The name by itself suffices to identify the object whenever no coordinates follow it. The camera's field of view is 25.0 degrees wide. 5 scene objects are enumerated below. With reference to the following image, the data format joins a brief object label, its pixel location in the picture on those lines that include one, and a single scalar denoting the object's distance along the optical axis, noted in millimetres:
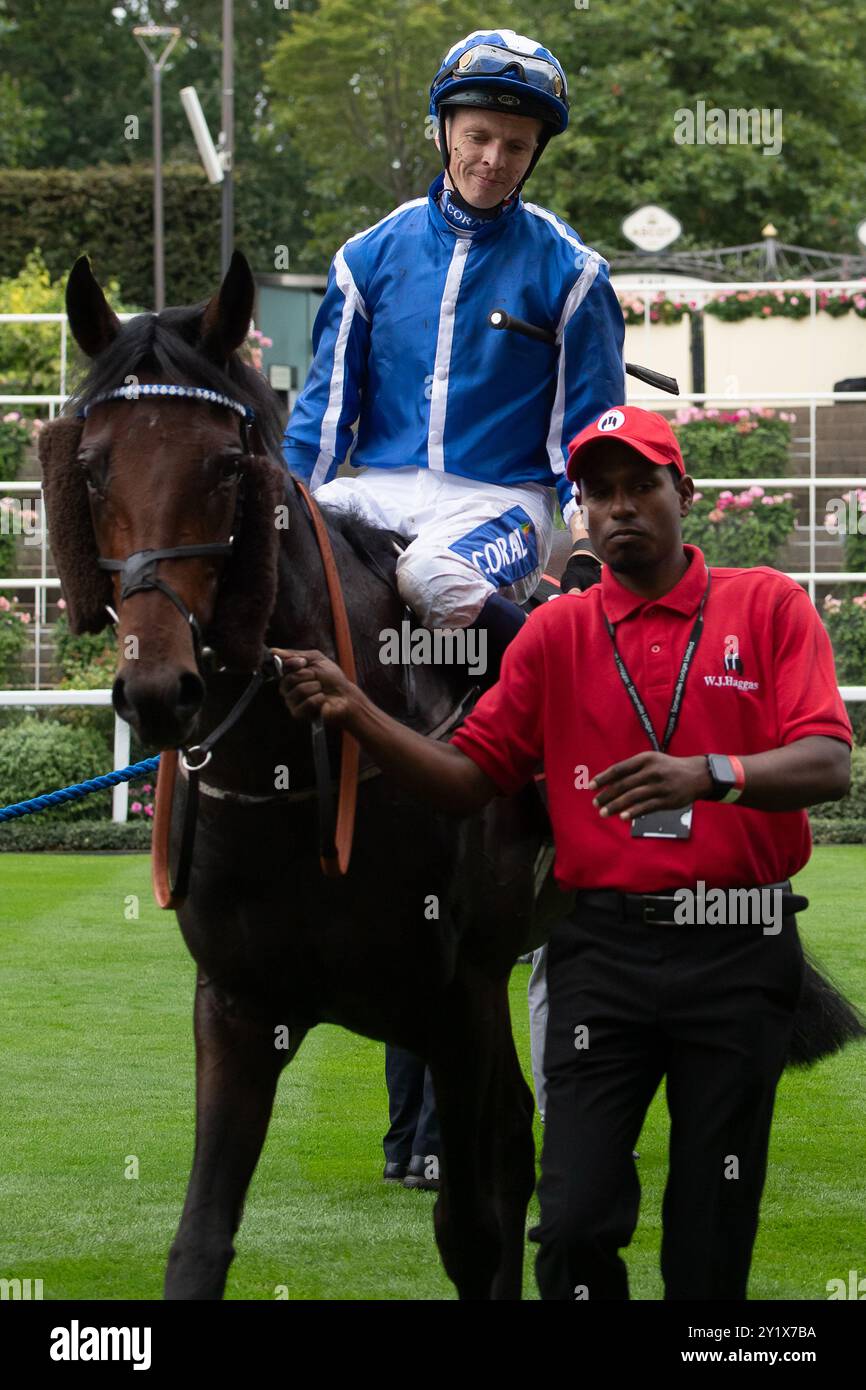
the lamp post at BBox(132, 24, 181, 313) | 21766
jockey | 3979
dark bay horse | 2922
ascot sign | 22312
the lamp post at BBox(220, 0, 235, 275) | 16959
